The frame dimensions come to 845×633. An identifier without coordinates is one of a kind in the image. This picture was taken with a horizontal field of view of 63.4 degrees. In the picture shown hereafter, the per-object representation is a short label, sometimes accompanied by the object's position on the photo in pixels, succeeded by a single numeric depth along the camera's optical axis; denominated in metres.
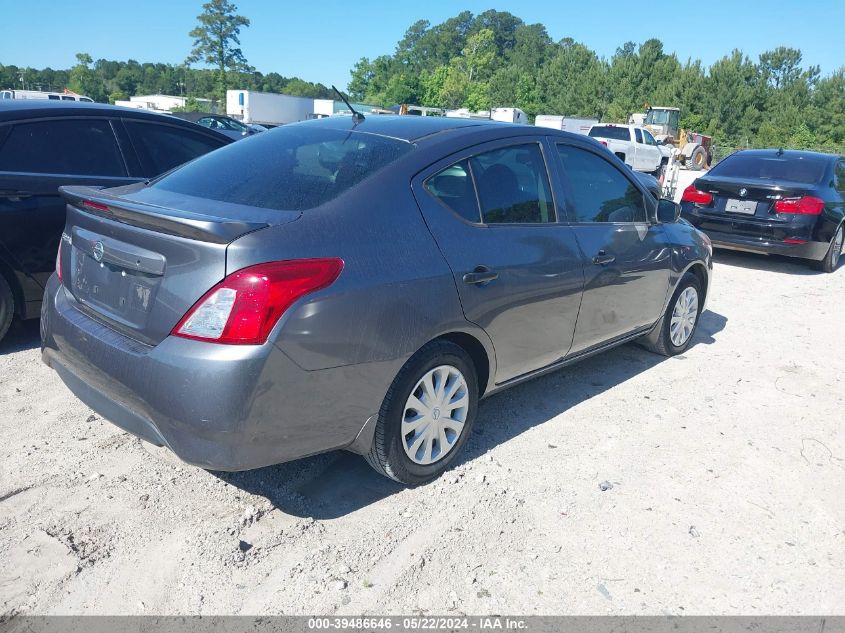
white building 96.81
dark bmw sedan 8.41
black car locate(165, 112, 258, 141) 24.92
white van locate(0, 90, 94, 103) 27.43
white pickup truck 22.81
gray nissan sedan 2.50
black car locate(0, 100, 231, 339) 4.50
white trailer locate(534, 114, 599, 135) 36.33
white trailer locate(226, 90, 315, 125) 48.25
